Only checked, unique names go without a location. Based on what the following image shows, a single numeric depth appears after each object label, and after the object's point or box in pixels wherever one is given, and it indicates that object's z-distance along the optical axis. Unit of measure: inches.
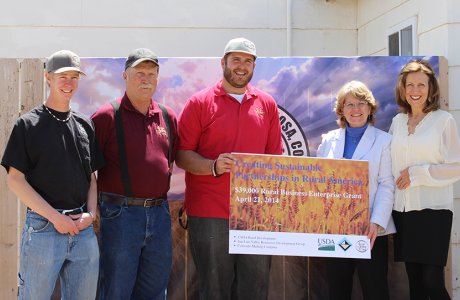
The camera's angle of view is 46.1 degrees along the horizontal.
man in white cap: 146.2
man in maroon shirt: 138.9
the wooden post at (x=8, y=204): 172.2
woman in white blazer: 150.6
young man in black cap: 124.2
